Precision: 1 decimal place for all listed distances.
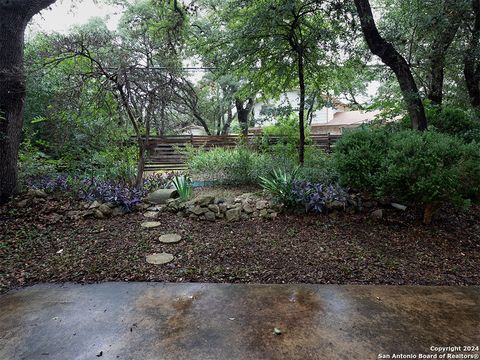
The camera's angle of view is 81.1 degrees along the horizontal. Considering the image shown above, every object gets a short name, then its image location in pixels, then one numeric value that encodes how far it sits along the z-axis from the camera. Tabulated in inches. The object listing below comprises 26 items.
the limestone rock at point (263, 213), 142.4
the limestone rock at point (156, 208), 158.1
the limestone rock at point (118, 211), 152.8
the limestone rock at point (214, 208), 148.0
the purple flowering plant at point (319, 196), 136.0
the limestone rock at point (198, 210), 148.3
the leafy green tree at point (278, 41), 158.7
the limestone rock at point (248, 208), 147.0
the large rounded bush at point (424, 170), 106.7
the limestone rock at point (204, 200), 151.9
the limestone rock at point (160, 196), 167.3
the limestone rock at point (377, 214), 133.3
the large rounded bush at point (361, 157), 125.4
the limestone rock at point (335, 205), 137.9
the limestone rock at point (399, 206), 136.6
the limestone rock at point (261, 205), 147.6
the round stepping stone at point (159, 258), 106.1
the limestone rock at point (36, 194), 156.9
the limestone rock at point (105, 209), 150.0
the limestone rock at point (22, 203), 148.4
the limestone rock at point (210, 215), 145.3
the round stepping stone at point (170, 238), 122.4
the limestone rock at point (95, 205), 151.9
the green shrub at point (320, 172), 150.3
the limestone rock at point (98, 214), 147.9
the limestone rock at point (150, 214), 149.8
